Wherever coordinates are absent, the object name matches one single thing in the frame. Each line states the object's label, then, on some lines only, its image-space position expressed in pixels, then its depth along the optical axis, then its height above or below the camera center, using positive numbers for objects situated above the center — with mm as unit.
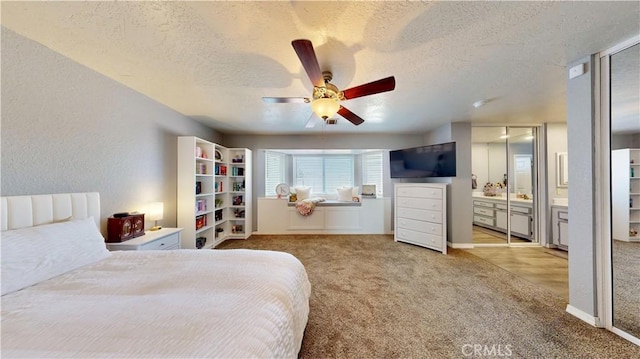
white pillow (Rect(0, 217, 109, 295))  1201 -444
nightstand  2072 -626
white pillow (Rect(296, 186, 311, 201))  5090 -324
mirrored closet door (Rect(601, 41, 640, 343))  1669 -101
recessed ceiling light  2792 +990
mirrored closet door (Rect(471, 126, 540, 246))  3945 -87
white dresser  3598 -664
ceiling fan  1573 +725
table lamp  2578 -366
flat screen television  3727 +321
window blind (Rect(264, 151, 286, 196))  5141 +221
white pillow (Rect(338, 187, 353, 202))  5129 -341
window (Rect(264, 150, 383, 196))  5410 +234
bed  783 -587
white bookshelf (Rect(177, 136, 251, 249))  3193 -209
